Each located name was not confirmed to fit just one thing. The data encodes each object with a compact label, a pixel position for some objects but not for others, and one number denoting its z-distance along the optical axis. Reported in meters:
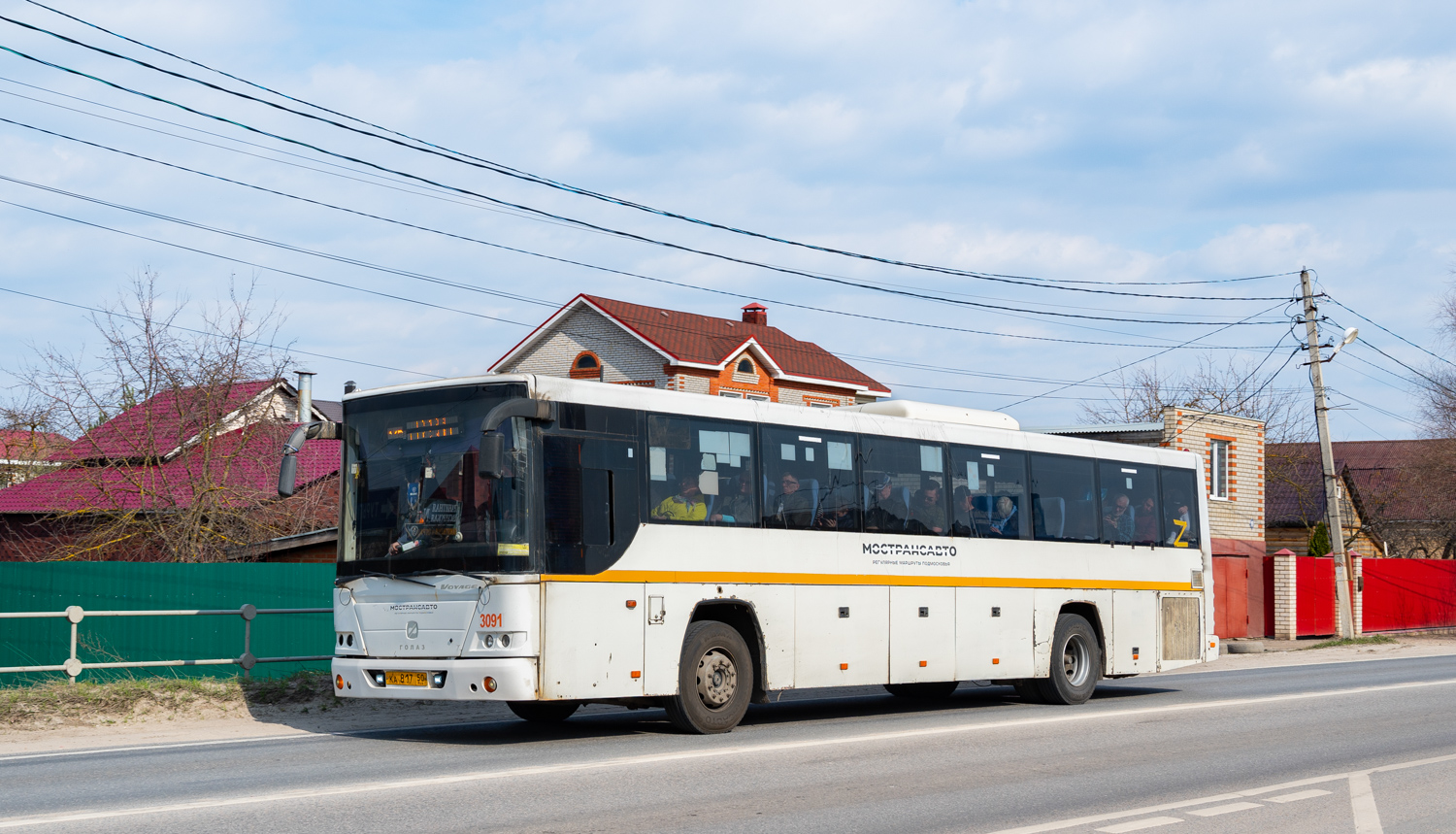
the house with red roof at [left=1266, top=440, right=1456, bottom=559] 55.69
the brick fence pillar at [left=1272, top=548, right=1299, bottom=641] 35.03
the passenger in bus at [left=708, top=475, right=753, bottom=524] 12.81
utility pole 33.78
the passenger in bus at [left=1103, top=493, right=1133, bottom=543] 17.30
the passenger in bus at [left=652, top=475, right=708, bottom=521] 12.35
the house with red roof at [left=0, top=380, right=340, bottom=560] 24.33
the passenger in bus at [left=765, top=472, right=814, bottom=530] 13.34
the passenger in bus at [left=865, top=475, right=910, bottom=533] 14.30
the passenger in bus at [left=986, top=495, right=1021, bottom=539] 15.76
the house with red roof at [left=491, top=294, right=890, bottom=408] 50.22
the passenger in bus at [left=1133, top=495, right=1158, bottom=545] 17.80
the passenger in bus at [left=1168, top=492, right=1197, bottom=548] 18.36
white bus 11.43
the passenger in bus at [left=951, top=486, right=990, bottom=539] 15.29
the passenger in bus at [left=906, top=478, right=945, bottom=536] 14.80
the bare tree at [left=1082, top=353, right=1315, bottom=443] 64.50
